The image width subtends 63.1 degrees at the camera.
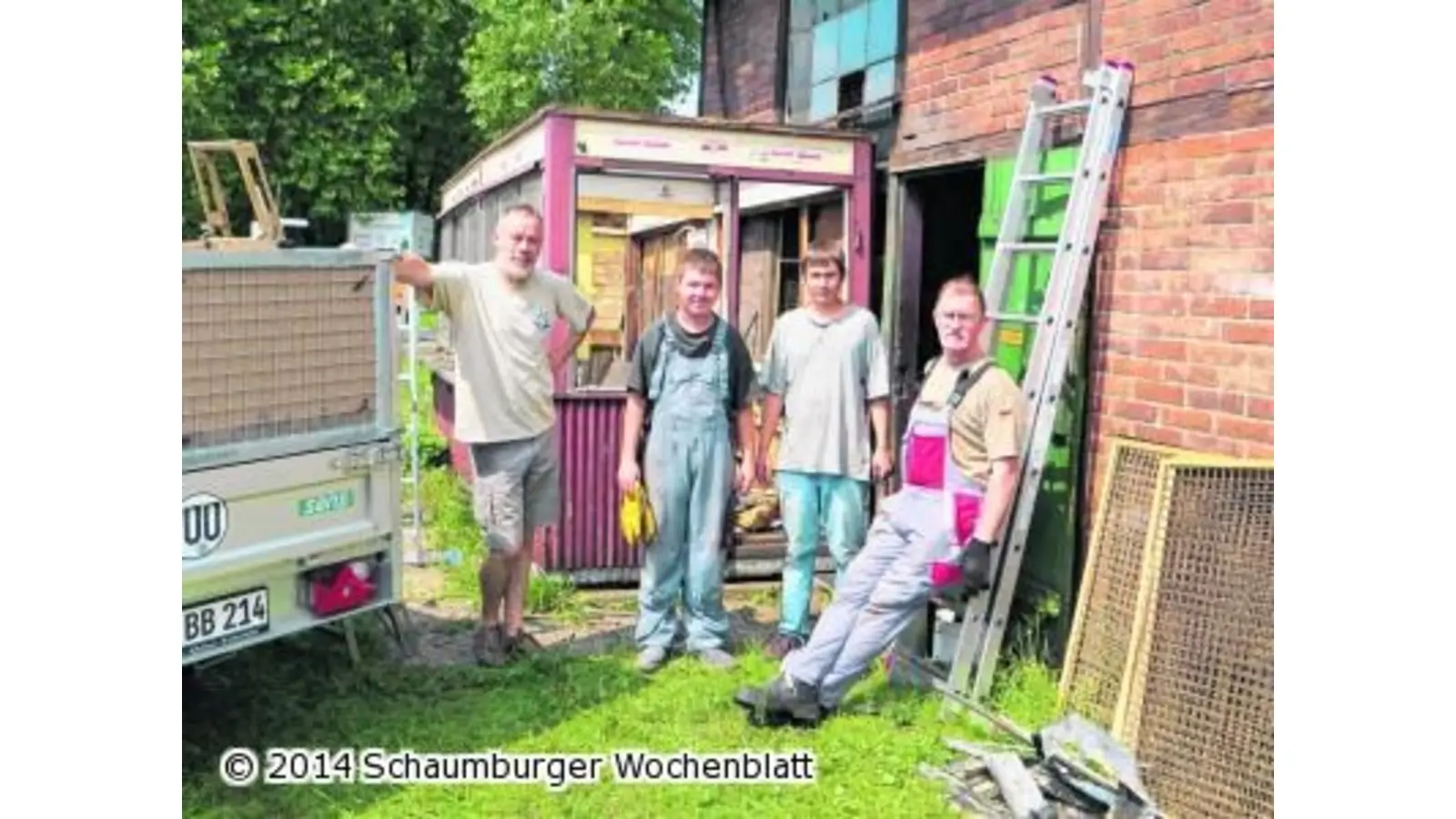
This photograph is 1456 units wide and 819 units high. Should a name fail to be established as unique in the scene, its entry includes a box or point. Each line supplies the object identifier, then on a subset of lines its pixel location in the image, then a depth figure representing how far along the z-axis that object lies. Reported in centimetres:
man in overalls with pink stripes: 443
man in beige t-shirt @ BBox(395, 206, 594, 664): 509
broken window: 686
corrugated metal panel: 645
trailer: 376
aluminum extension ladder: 475
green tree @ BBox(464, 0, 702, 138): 1312
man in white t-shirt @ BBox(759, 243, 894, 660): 520
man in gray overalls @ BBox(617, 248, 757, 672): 525
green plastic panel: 508
